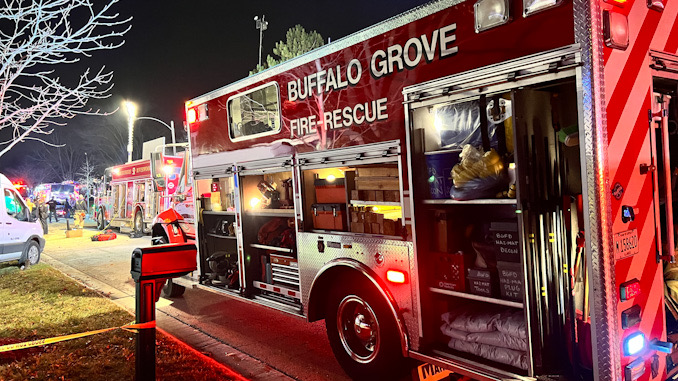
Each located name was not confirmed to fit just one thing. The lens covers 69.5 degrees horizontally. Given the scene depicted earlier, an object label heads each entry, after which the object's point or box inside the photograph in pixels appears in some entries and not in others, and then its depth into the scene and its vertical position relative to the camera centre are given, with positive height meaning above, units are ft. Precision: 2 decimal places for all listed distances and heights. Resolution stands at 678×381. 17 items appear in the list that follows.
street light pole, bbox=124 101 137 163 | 82.69 +15.32
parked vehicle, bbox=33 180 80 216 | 167.73 +6.43
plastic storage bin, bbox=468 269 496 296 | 11.31 -2.27
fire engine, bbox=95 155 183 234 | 63.82 +0.73
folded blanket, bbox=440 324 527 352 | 11.06 -3.65
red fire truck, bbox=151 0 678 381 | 9.30 -0.06
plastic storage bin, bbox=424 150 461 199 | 12.03 +0.42
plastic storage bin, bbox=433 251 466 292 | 11.87 -2.09
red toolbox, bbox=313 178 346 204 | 15.47 +0.06
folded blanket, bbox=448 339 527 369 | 10.87 -3.94
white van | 37.06 -1.62
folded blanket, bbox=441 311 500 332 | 11.71 -3.34
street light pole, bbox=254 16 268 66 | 79.82 +28.09
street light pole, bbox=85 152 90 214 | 168.14 +14.06
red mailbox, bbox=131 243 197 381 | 11.27 -1.73
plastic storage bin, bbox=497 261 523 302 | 10.73 -2.16
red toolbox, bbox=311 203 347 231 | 15.29 -0.75
